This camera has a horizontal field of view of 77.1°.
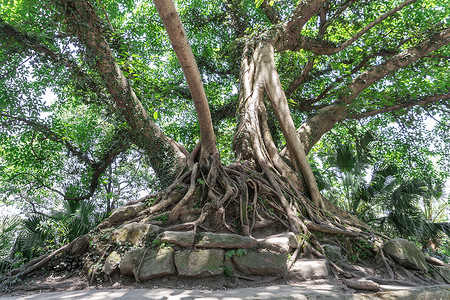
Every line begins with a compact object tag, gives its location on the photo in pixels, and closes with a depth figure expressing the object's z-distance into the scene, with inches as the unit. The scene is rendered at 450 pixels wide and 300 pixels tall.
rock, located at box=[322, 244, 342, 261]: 147.8
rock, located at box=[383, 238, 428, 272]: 151.2
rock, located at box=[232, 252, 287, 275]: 122.0
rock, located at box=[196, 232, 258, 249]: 127.1
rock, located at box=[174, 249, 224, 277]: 117.6
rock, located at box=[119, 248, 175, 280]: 117.7
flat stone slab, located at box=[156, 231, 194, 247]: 126.1
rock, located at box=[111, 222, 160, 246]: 132.2
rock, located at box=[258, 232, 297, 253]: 130.4
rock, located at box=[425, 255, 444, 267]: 166.1
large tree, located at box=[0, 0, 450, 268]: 168.6
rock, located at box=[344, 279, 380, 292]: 106.7
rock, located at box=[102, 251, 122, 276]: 123.6
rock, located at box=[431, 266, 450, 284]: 154.2
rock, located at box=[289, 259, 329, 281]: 122.1
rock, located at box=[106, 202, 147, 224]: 151.3
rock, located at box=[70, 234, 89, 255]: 142.2
